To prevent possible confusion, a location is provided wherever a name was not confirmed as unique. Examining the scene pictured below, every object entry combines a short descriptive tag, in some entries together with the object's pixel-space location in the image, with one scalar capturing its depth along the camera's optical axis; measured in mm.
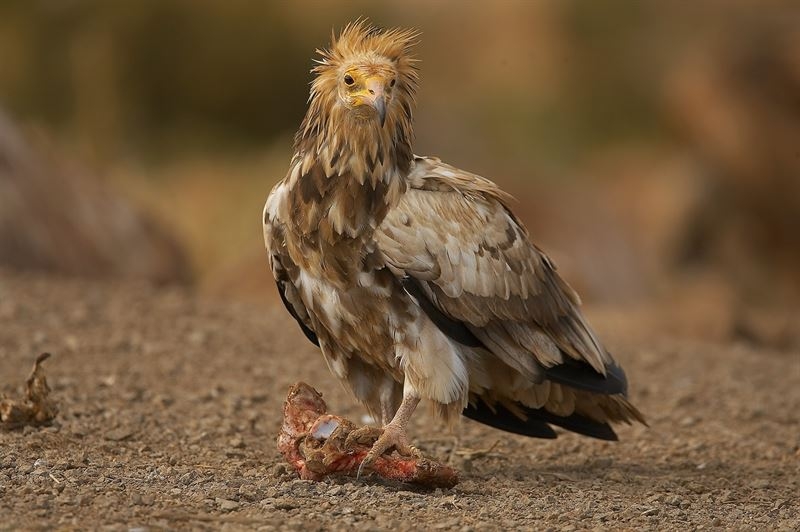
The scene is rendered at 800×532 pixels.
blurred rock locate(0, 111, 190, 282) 23828
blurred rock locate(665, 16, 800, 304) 34437
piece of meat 11377
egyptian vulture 11633
